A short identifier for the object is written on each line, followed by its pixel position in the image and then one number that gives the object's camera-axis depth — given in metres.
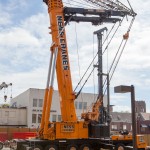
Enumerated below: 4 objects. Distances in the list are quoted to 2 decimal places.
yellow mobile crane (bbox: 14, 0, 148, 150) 24.06
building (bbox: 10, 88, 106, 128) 69.00
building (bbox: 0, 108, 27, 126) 68.75
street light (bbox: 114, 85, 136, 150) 10.11
